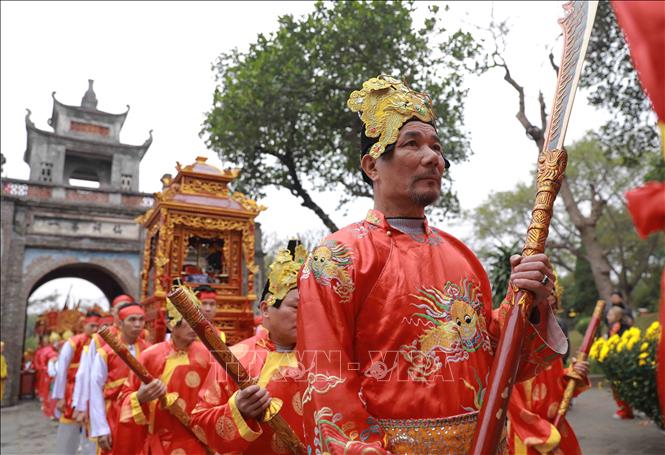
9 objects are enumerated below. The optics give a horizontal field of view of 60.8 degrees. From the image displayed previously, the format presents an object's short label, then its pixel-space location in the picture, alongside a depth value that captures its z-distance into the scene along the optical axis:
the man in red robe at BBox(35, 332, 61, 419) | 14.26
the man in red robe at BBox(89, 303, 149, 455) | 5.28
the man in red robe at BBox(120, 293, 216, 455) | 4.13
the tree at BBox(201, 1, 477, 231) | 13.41
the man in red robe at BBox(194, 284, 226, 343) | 5.93
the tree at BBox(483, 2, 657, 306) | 10.77
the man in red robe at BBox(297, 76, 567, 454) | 1.64
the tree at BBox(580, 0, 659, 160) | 10.71
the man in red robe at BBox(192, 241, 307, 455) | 2.62
